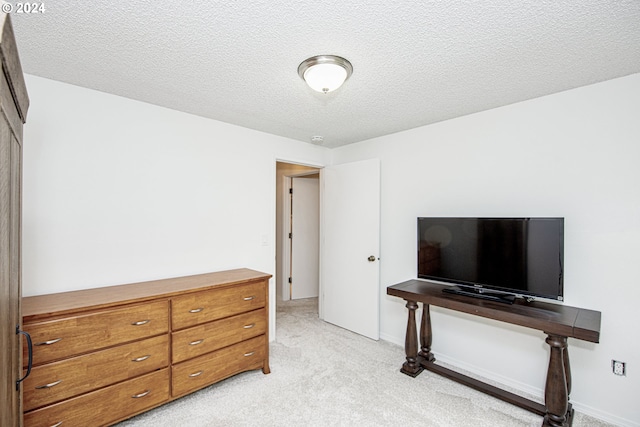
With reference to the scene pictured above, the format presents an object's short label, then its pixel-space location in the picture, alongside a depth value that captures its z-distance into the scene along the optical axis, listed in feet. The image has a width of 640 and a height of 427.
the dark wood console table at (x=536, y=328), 6.09
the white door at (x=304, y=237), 16.24
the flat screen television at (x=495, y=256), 6.97
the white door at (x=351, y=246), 11.12
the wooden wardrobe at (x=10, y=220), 2.54
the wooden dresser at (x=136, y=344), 5.46
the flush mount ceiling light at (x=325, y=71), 5.67
